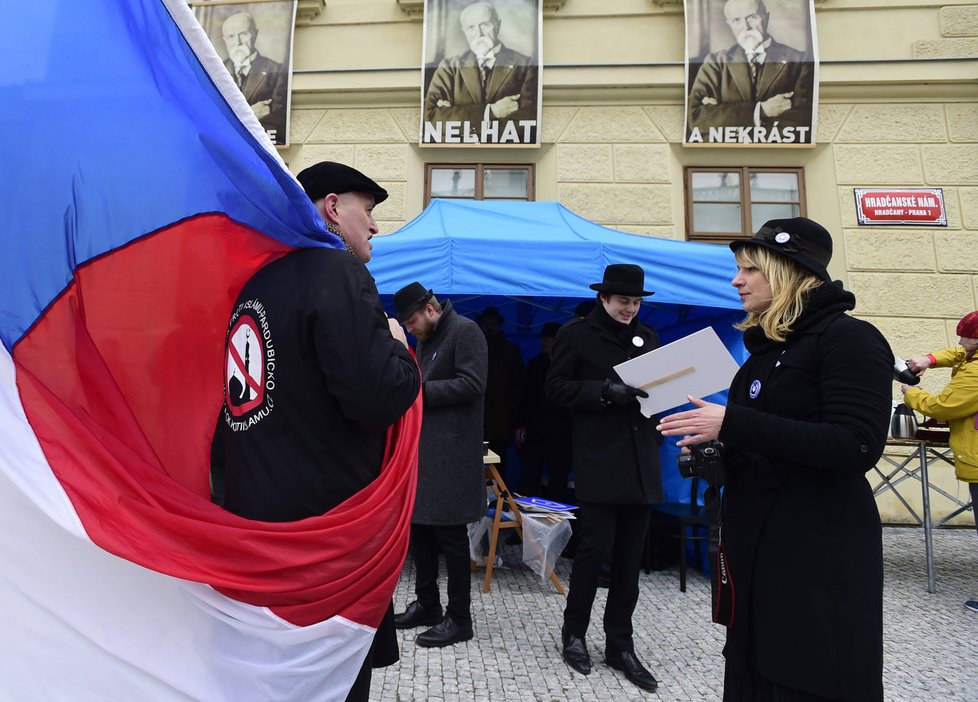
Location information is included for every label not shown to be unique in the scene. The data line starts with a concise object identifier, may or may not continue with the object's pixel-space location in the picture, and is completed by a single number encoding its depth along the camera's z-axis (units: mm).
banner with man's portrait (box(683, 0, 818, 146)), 7594
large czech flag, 1148
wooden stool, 4215
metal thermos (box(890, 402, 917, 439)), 4633
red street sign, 7355
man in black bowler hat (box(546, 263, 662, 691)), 2953
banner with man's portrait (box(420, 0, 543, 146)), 7809
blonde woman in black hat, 1485
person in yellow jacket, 4094
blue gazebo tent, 4688
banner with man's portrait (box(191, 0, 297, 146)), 8133
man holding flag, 1410
